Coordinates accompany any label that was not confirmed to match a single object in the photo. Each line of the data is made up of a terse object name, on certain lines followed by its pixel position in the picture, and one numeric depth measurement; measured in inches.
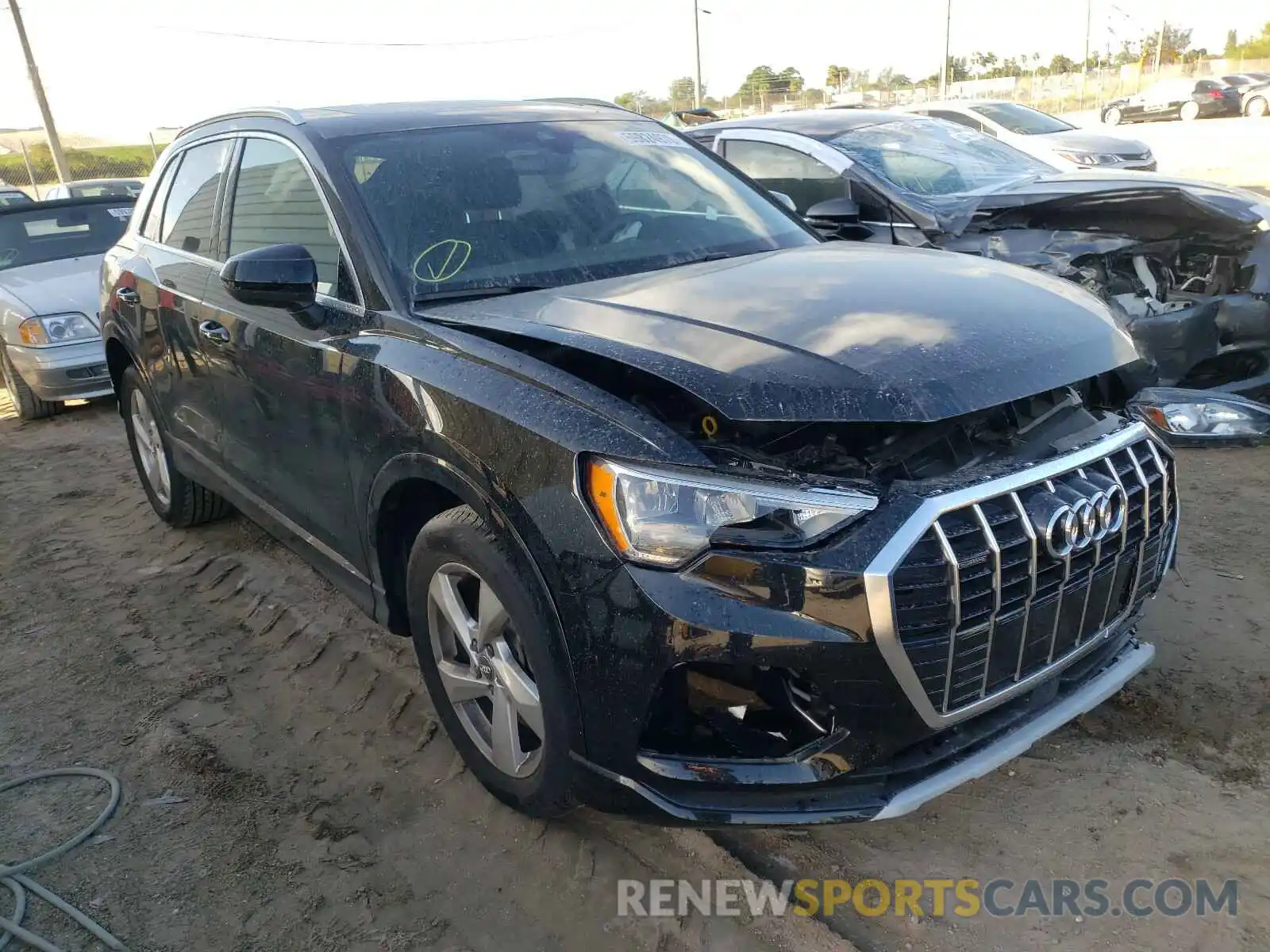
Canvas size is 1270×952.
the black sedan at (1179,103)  1259.8
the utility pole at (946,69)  1536.7
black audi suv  77.4
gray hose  93.8
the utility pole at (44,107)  829.8
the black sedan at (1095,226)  207.6
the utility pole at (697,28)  1165.7
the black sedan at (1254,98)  1235.9
